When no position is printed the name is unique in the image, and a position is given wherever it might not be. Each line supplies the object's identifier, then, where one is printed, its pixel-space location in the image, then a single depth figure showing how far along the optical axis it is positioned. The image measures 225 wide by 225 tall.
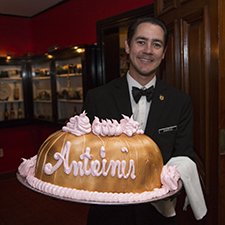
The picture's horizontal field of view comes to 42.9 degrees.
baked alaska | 1.12
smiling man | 1.61
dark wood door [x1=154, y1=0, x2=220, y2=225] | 1.82
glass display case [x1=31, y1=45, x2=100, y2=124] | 4.25
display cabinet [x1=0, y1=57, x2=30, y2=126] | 5.46
